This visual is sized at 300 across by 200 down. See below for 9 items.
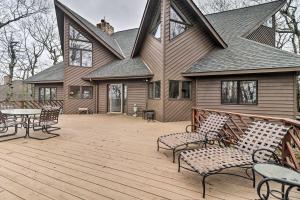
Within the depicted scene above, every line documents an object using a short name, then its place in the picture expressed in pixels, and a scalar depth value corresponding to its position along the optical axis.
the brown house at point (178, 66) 6.82
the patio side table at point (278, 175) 1.38
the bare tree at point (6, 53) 12.51
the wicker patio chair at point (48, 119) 4.69
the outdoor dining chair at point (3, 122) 4.49
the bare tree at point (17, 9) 12.86
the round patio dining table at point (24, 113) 4.66
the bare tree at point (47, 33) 17.05
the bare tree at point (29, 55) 17.13
